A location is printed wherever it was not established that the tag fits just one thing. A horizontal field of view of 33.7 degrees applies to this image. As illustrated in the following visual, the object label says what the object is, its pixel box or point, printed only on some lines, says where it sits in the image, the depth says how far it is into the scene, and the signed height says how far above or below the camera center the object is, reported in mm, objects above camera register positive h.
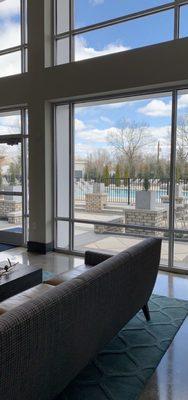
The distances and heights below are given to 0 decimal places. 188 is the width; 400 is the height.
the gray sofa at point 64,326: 1396 -764
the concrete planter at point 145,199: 4902 -180
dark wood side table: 3086 -968
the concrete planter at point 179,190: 4602 -30
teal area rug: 2125 -1379
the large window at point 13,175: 6168 +254
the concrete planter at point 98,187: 5387 +15
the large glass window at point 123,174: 4629 +234
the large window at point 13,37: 5934 +2955
